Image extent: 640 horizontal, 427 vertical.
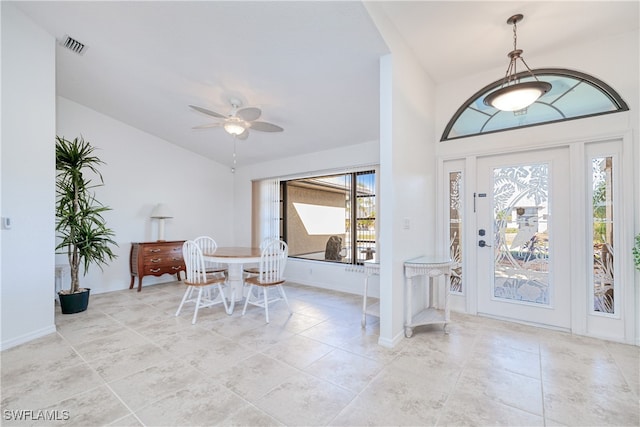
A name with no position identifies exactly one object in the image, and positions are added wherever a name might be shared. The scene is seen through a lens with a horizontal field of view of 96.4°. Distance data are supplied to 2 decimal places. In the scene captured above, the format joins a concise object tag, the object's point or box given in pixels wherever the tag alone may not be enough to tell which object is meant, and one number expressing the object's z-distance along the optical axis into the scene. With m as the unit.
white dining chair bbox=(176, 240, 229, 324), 3.33
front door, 2.99
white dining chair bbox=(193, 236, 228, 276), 4.01
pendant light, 2.25
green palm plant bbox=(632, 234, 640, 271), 2.39
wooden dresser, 4.64
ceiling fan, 3.01
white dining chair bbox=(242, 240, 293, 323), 3.39
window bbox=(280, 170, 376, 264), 4.71
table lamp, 4.91
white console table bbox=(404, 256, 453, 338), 2.79
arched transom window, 2.79
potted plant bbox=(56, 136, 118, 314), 3.44
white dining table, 3.39
